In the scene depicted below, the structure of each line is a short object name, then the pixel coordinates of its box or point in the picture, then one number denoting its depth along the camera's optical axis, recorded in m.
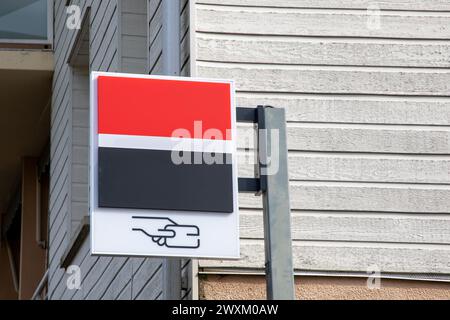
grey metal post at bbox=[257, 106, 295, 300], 8.34
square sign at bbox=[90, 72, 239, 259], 9.41
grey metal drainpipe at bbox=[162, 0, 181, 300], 12.54
